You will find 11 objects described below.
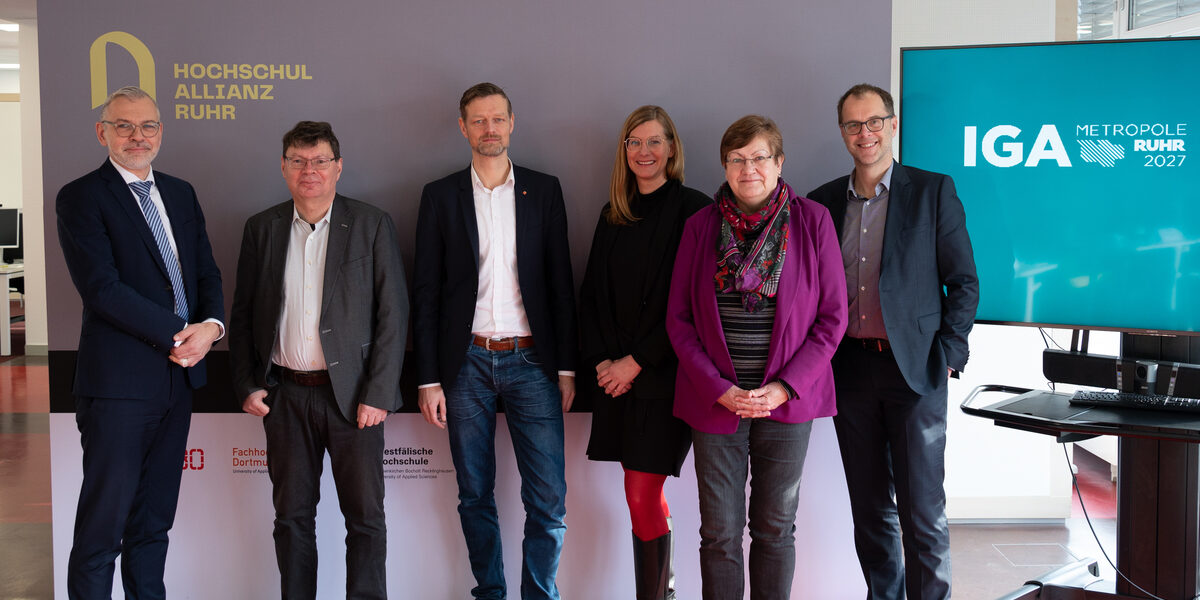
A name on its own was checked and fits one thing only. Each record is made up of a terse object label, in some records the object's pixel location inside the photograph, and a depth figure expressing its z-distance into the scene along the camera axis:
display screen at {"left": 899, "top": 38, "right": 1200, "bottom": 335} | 2.89
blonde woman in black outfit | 2.81
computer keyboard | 2.72
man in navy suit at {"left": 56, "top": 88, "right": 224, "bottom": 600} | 2.63
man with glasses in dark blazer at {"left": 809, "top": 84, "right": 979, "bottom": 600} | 2.73
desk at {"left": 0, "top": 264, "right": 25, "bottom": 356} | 9.75
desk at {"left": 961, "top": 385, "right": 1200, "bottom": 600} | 2.80
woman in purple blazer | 2.49
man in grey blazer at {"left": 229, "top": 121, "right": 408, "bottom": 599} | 2.80
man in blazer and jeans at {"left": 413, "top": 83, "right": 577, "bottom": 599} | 2.95
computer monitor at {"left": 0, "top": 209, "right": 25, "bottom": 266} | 11.27
